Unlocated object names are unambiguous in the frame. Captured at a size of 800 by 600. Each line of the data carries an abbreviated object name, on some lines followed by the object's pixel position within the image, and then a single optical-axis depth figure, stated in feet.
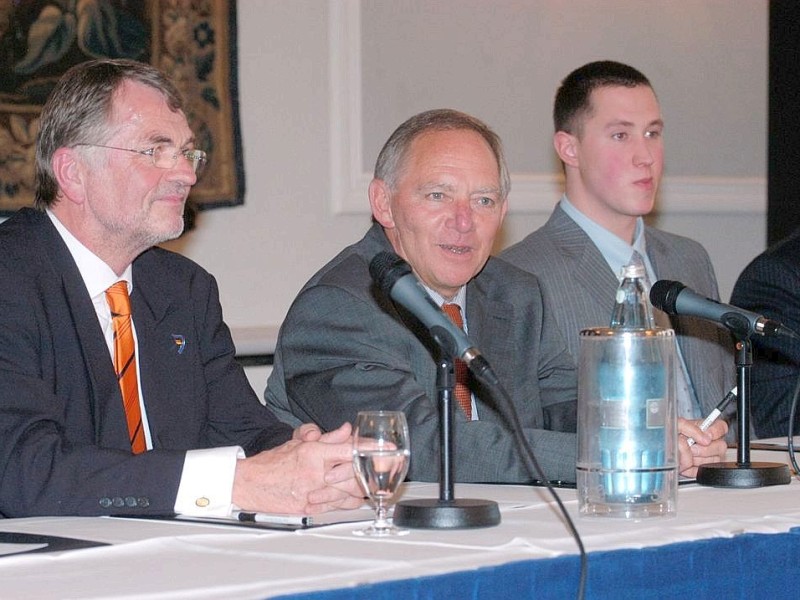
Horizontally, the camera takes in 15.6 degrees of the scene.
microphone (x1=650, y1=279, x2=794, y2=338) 12.54
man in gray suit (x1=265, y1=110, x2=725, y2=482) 13.84
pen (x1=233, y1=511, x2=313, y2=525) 11.67
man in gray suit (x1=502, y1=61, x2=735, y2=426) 16.64
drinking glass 11.28
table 10.38
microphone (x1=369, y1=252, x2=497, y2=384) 11.18
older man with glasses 12.48
